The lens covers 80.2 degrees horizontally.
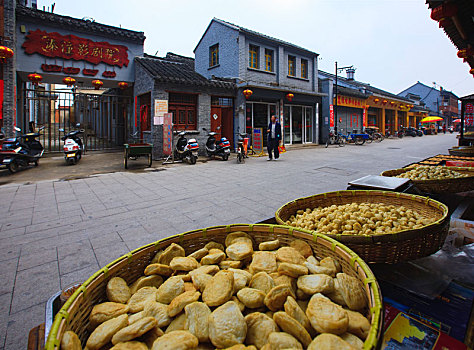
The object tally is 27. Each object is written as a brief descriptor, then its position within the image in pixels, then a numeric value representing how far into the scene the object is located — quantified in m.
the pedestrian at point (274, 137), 11.12
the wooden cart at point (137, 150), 9.12
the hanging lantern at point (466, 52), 6.42
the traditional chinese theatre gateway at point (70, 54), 10.94
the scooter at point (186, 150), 10.38
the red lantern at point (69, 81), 11.49
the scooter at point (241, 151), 10.61
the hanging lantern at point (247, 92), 13.95
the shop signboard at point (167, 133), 10.56
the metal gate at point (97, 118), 11.42
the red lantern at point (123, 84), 12.97
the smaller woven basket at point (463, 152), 5.86
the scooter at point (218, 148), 11.43
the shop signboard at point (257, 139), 13.09
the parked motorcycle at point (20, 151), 8.02
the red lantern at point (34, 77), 10.80
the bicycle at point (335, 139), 19.52
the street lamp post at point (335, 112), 20.33
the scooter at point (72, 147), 9.61
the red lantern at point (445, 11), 4.43
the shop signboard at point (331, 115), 20.18
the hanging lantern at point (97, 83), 12.33
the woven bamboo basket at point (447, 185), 2.98
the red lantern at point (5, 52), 9.09
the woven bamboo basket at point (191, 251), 1.00
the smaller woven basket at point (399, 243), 1.58
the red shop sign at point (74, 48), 11.06
